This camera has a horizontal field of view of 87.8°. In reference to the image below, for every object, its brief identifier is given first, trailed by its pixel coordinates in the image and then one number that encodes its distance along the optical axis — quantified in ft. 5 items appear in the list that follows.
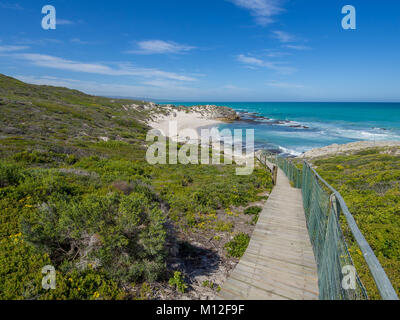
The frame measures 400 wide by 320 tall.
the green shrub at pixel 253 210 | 28.97
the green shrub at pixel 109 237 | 13.73
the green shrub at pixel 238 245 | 19.51
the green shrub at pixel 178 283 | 14.06
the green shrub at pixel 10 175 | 24.39
